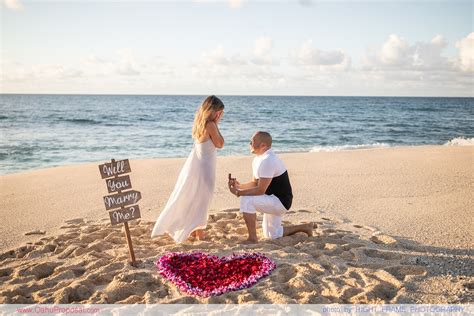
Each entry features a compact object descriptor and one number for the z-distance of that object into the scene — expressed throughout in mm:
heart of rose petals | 4293
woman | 5641
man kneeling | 5492
